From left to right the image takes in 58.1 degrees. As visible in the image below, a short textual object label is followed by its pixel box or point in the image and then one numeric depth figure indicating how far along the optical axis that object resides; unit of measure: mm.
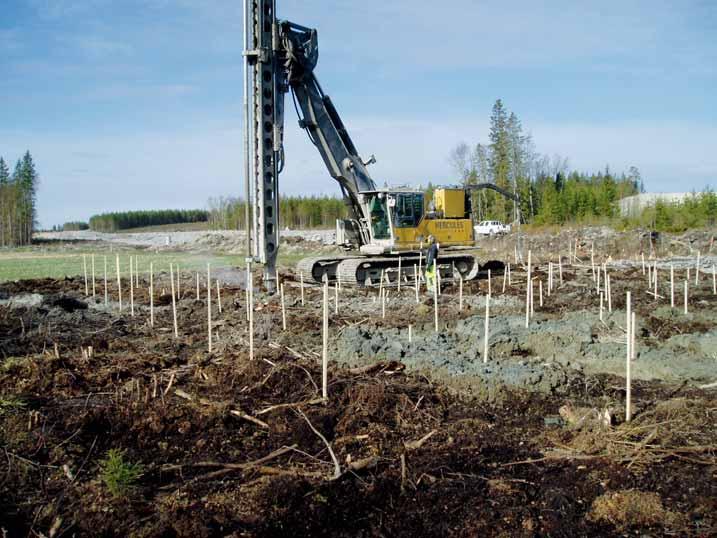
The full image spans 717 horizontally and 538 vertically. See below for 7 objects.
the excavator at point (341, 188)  14734
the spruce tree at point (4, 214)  64625
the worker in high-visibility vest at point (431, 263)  16141
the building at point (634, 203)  44638
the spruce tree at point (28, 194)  67438
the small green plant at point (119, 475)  4711
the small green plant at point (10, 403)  6500
